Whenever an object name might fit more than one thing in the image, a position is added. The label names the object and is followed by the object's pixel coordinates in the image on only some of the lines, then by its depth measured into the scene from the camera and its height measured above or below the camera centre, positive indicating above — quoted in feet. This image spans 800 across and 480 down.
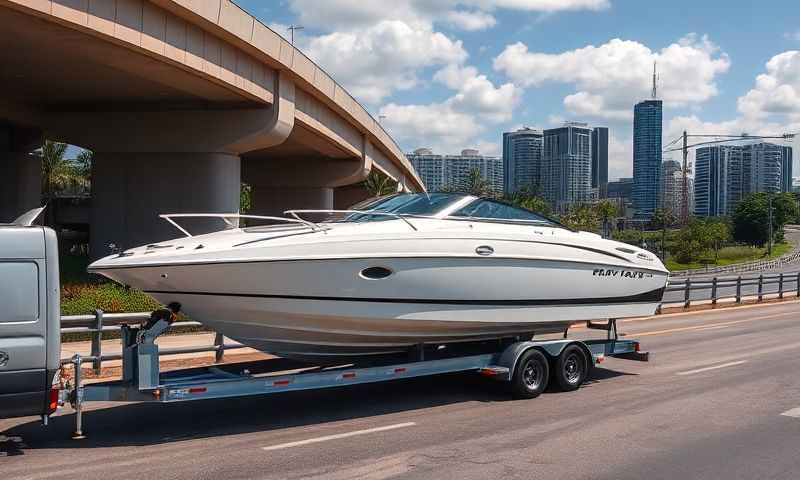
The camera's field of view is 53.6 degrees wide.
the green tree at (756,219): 376.07 +14.96
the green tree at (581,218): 235.40 +8.75
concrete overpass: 58.48 +14.23
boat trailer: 25.30 -4.84
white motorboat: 26.71 -1.20
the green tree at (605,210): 307.89 +14.76
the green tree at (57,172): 162.50 +13.80
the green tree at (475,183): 225.76 +18.18
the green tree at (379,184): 146.10 +11.20
